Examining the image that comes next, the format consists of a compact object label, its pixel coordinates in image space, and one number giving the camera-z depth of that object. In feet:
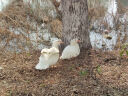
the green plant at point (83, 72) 11.03
